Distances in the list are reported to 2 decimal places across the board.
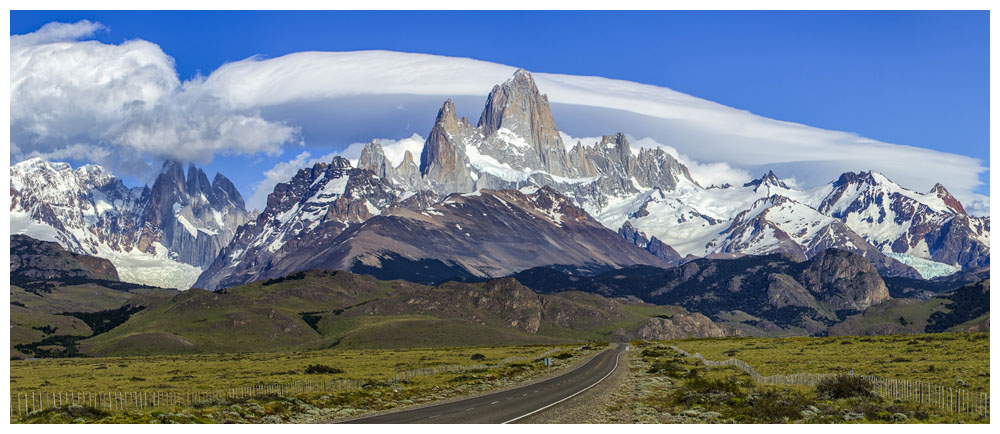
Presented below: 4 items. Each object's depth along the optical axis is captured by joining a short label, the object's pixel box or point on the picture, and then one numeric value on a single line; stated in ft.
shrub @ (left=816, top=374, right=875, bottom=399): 269.44
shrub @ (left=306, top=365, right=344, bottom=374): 603.26
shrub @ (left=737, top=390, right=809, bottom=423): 227.20
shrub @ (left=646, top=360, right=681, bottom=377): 444.51
